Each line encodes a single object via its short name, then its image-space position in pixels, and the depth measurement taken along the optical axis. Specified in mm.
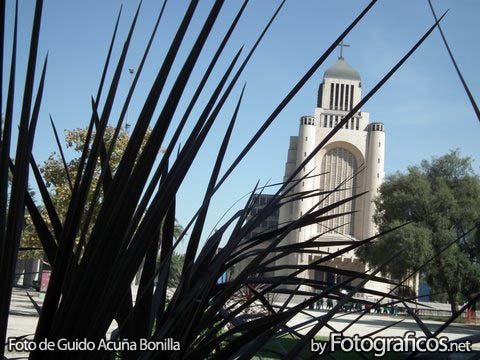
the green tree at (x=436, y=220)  31922
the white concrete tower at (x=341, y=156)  58406
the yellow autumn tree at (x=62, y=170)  16578
